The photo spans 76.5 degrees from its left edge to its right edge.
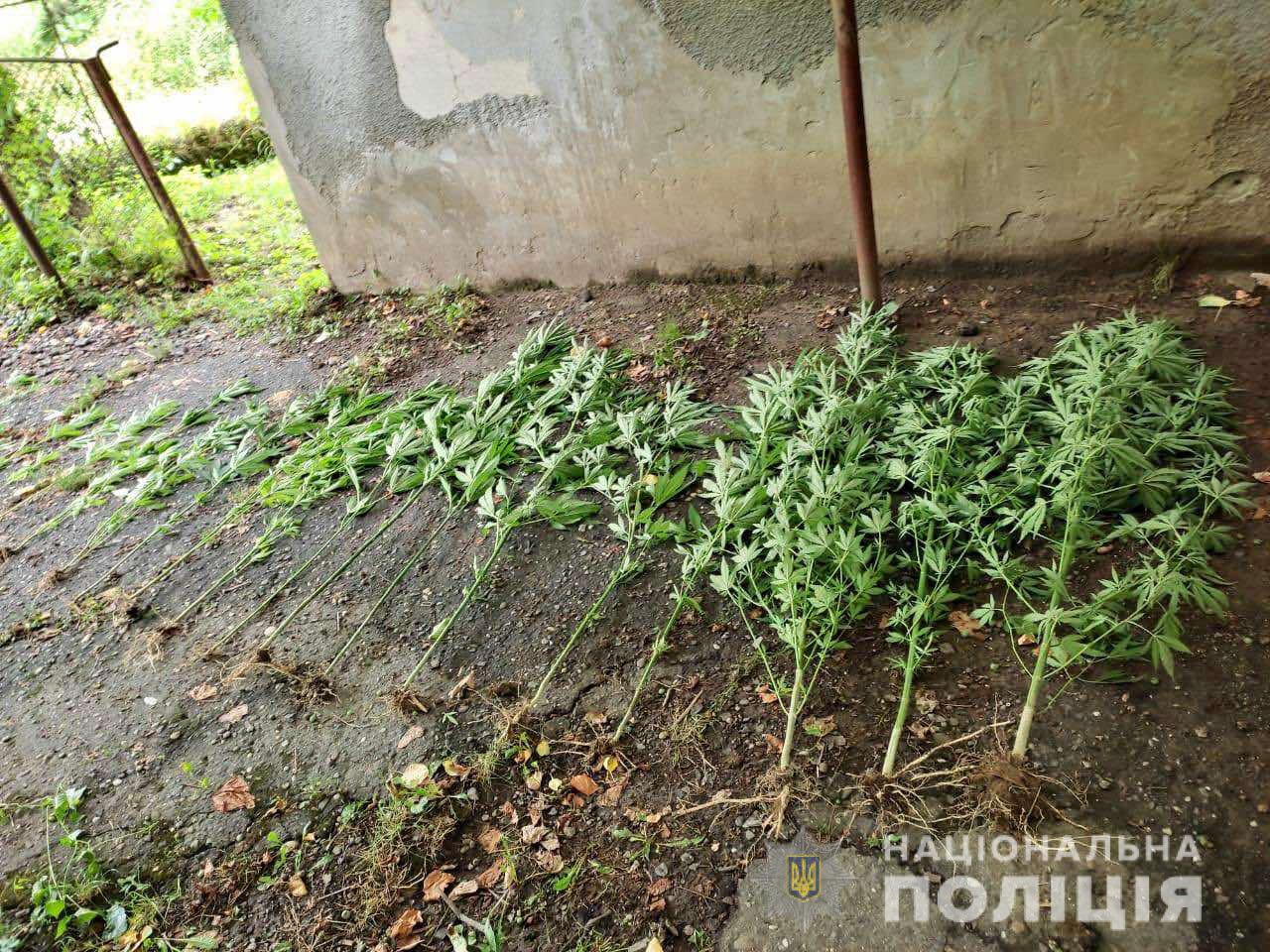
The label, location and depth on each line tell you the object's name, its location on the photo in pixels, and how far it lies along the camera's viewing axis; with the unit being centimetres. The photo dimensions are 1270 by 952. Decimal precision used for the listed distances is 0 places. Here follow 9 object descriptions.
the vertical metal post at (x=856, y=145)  307
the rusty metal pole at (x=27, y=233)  670
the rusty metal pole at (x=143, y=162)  605
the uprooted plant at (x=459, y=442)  349
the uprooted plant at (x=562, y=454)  323
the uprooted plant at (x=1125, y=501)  224
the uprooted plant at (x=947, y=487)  247
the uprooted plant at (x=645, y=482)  294
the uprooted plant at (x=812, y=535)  248
